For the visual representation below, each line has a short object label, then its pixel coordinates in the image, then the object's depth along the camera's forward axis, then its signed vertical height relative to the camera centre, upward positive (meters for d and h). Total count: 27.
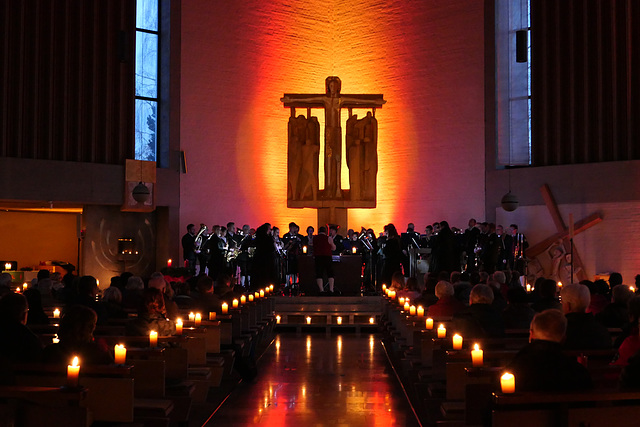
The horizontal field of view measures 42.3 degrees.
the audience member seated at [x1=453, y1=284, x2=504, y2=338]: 6.09 -0.65
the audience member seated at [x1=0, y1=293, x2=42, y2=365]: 4.68 -0.60
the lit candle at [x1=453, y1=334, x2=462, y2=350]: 5.32 -0.71
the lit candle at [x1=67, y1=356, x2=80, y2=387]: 3.86 -0.67
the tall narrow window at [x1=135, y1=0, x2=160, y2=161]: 17.61 +3.18
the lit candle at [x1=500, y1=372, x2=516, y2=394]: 3.58 -0.65
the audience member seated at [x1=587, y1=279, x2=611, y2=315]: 7.58 -0.64
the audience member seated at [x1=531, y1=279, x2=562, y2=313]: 6.83 -0.51
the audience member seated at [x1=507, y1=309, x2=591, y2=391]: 3.73 -0.61
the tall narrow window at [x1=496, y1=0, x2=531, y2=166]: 17.52 +2.92
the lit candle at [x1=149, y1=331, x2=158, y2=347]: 5.55 -0.73
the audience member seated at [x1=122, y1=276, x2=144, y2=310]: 8.41 -0.63
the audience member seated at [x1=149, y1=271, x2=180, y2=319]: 7.11 -0.63
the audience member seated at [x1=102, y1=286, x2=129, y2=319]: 7.60 -0.68
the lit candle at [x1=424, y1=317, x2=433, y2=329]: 6.84 -0.76
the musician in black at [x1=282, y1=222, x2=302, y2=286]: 15.48 -0.46
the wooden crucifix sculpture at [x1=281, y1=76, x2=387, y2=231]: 17.45 +1.54
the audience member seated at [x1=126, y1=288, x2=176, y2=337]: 6.18 -0.67
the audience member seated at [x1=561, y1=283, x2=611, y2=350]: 5.12 -0.59
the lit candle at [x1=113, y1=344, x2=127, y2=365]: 4.64 -0.70
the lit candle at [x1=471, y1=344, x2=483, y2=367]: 4.55 -0.69
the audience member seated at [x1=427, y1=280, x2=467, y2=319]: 7.65 -0.67
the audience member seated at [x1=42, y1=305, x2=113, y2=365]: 4.57 -0.61
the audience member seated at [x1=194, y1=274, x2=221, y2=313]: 8.45 -0.70
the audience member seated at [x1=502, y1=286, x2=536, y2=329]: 6.75 -0.65
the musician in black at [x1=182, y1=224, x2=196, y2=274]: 15.70 -0.32
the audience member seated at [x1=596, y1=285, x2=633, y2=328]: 6.94 -0.66
